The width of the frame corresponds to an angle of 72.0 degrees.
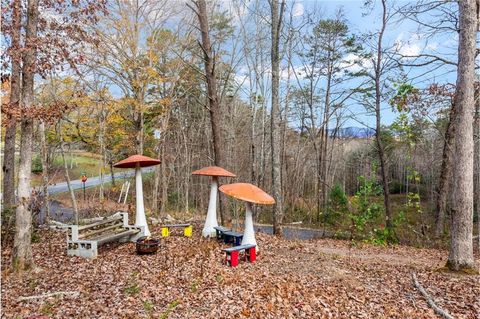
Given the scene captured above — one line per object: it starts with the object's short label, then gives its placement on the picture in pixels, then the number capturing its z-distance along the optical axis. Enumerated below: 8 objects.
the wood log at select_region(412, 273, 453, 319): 4.47
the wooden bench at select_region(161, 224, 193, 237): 8.24
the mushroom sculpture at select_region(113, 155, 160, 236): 7.90
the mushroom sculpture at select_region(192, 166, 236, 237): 8.31
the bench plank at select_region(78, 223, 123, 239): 7.01
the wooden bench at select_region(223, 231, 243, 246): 7.47
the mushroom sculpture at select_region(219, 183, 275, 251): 6.78
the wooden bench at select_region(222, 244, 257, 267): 6.29
